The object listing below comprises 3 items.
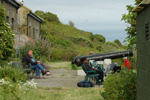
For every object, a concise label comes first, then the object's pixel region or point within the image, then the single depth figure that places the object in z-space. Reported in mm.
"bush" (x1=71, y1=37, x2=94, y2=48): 54281
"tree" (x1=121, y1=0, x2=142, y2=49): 15445
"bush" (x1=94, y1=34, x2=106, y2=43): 66950
